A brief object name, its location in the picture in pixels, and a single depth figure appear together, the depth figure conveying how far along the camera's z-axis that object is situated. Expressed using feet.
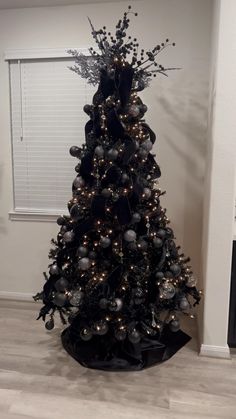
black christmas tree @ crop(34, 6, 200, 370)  6.91
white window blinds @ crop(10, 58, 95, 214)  9.89
